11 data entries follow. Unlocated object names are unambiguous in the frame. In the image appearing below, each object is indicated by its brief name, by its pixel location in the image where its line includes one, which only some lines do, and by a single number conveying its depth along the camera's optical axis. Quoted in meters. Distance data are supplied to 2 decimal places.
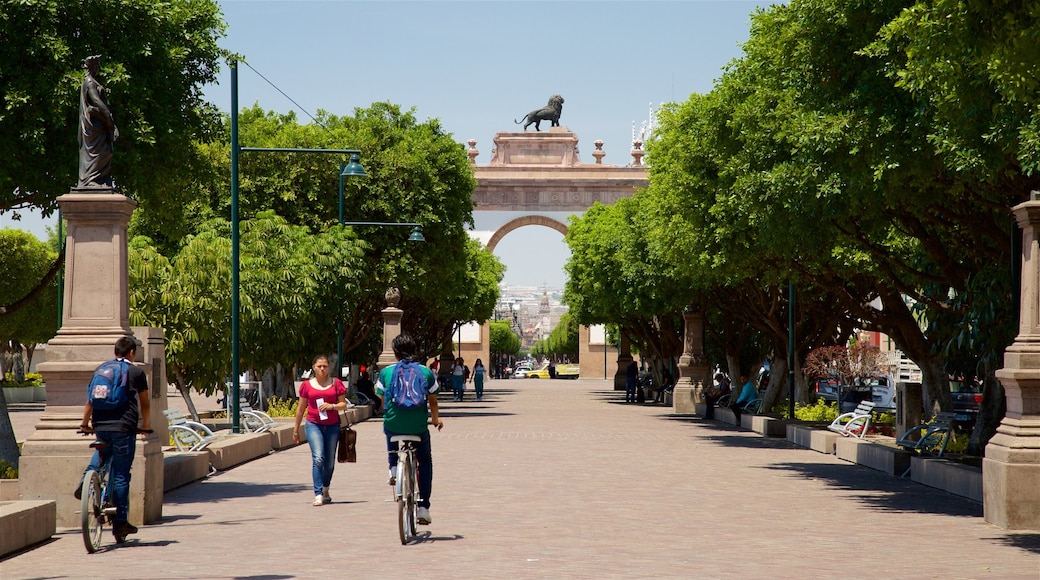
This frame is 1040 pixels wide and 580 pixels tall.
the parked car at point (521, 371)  130.51
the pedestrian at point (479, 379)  54.22
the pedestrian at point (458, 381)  53.75
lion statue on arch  93.25
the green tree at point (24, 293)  48.03
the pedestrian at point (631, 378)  50.22
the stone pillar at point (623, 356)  73.07
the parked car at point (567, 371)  122.06
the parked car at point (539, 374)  119.62
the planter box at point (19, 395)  50.06
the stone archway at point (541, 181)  90.12
